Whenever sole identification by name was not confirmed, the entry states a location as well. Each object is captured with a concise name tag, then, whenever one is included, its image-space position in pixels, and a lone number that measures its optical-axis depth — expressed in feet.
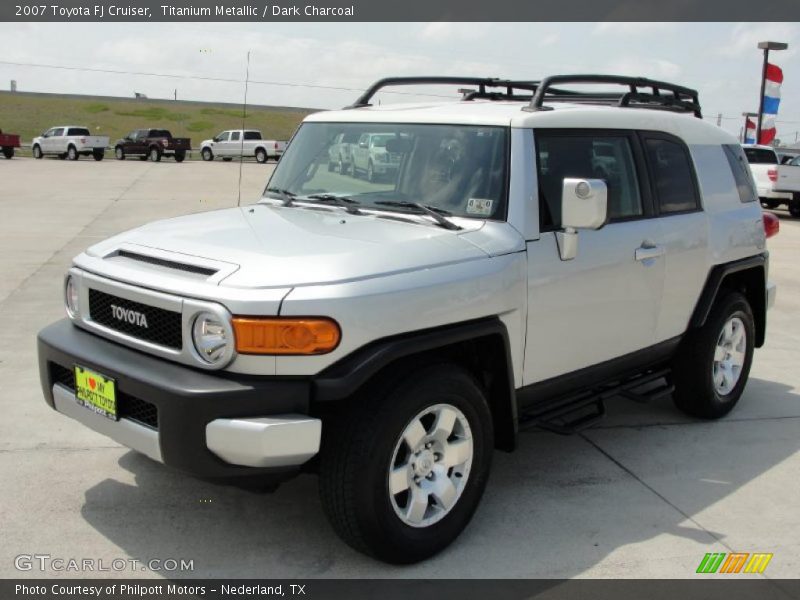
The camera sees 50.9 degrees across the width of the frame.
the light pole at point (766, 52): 95.35
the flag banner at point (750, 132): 102.42
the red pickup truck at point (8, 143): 127.65
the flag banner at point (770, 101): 98.12
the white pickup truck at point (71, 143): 129.90
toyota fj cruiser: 10.30
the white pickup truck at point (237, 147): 137.28
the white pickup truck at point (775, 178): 66.85
